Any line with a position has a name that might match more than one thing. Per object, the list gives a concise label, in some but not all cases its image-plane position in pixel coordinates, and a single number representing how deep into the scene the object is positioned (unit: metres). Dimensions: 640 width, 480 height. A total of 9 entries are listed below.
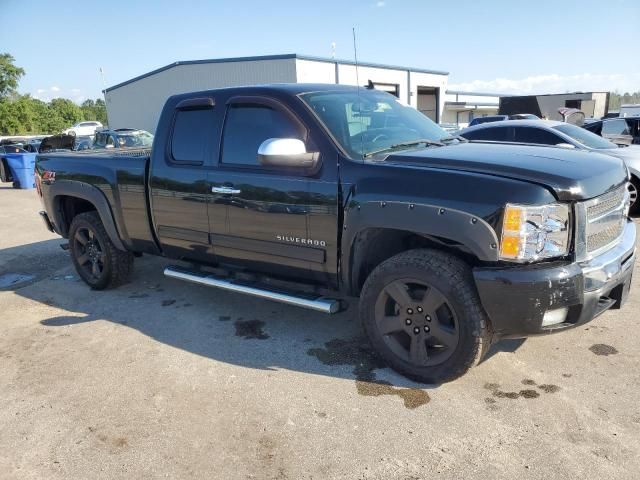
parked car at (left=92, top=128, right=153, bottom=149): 15.54
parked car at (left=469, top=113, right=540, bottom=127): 16.96
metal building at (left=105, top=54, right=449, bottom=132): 27.14
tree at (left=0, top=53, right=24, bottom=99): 70.31
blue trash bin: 16.39
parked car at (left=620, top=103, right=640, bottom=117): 22.12
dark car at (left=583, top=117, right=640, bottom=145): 11.73
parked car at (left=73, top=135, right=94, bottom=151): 21.46
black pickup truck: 2.89
